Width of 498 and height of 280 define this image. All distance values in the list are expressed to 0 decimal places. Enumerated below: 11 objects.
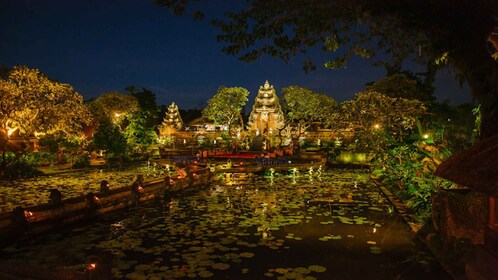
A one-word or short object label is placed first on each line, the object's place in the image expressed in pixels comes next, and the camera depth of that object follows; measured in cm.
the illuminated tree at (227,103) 4325
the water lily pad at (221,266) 634
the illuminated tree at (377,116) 1742
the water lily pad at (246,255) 695
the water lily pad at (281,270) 619
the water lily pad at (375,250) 728
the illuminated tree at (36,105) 1953
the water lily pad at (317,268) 627
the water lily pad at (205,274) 599
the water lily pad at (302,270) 617
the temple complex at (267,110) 4572
